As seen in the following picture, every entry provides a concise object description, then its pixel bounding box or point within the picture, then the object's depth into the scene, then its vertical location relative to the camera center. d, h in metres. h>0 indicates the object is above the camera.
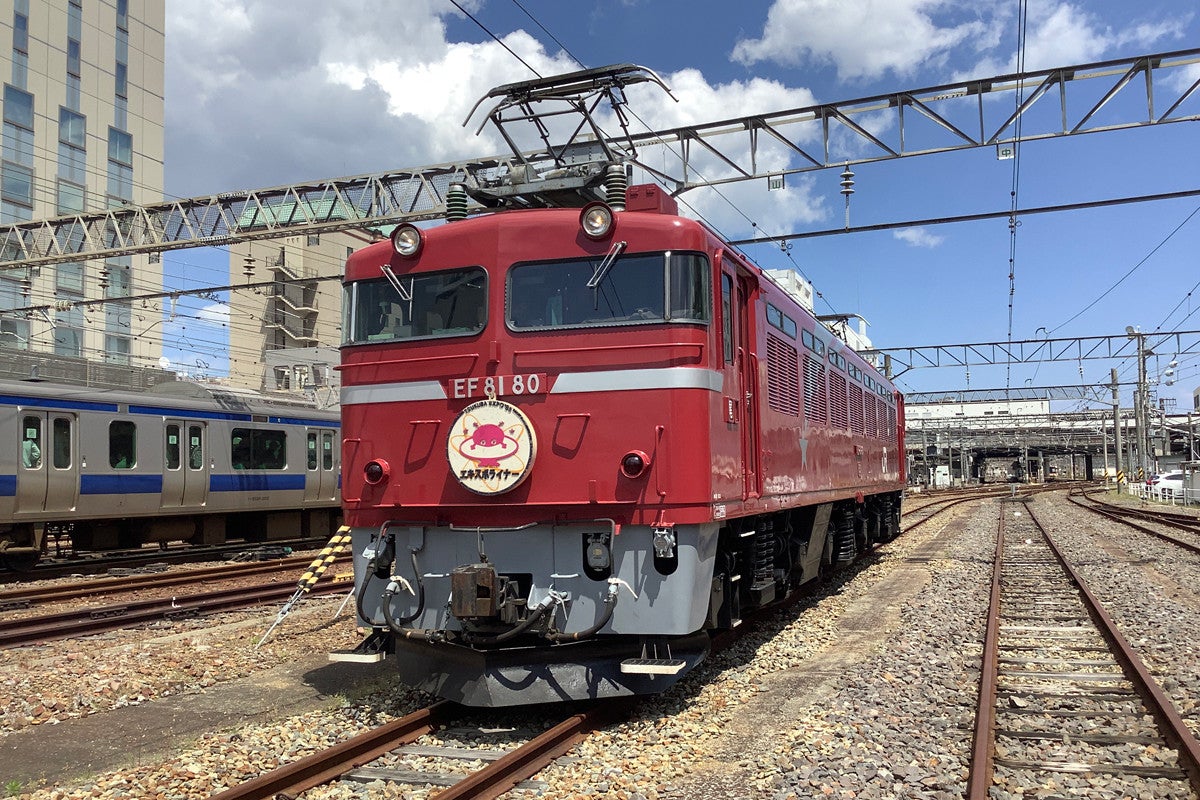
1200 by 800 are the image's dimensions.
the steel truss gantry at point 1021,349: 34.41 +4.37
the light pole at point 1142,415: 43.78 +2.46
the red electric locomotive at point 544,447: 6.58 +0.13
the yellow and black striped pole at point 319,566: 10.61 -1.15
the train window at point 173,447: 18.47 +0.37
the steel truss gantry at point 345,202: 14.08 +5.52
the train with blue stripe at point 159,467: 15.87 -0.02
